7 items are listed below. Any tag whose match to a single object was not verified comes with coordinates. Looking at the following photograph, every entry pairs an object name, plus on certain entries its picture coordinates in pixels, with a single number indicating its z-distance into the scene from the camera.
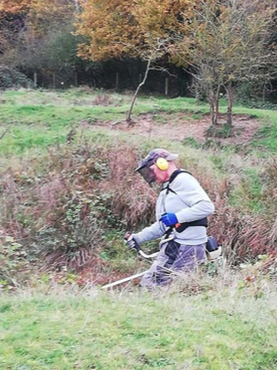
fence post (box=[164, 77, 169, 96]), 26.74
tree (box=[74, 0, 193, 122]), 22.86
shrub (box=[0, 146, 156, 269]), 7.82
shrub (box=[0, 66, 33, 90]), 26.75
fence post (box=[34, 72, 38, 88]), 28.70
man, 5.04
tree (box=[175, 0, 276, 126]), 13.94
